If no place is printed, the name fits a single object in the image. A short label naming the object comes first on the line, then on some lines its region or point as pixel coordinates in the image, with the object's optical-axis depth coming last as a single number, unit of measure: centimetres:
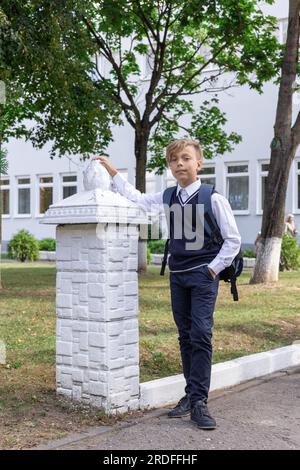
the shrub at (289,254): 1980
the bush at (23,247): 2778
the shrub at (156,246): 2634
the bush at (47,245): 2985
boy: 510
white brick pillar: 529
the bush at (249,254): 2391
